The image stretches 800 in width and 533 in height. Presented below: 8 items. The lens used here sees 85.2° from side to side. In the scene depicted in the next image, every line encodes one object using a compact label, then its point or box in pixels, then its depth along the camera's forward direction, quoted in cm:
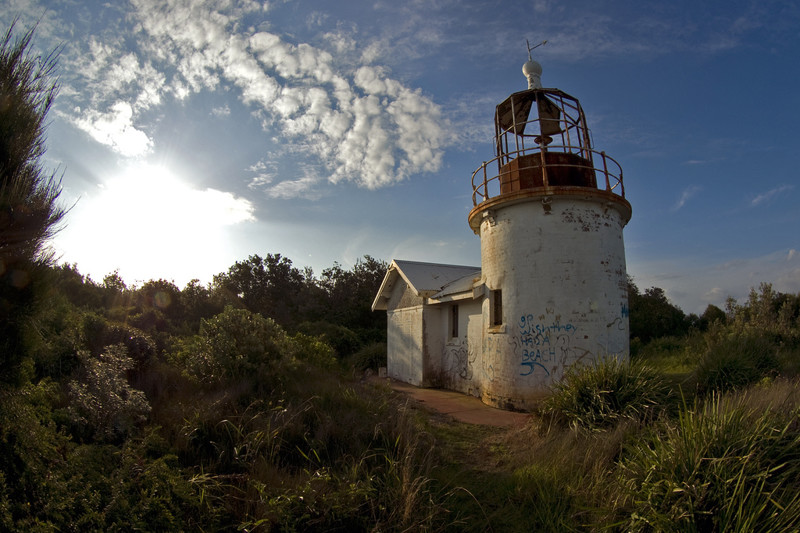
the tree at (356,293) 2681
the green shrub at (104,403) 480
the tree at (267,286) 2847
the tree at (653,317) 2255
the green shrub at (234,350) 736
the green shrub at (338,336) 2218
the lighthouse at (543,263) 981
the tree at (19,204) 387
